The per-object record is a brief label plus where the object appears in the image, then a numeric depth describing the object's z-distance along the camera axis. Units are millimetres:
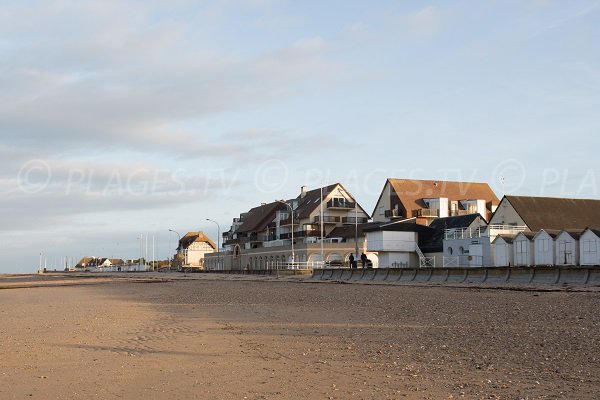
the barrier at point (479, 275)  33250
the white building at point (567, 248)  52125
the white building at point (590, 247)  49822
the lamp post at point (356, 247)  76825
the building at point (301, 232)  86562
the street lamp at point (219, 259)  125700
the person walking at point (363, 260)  60950
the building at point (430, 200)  92188
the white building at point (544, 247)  54188
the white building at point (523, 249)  56375
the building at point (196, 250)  173625
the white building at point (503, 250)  58781
